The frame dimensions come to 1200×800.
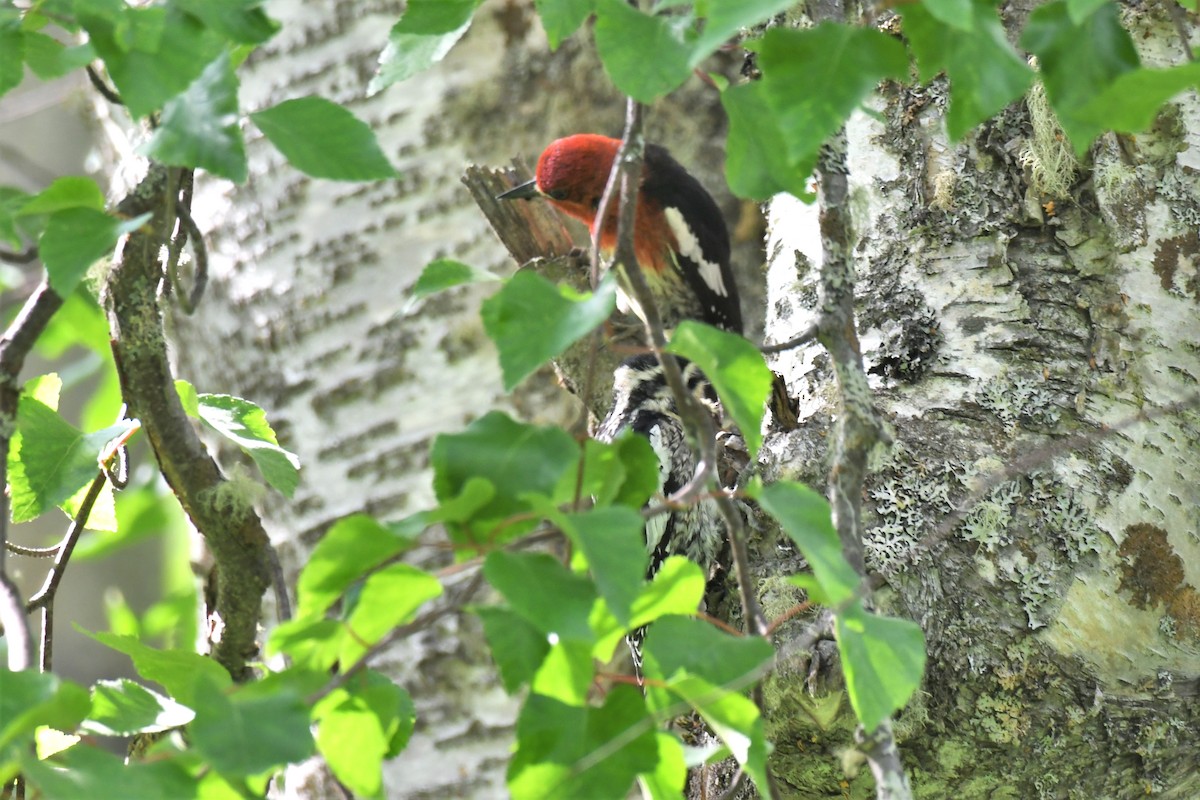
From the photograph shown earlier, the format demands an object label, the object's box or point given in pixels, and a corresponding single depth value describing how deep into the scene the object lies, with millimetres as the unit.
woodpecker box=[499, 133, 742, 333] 11286
